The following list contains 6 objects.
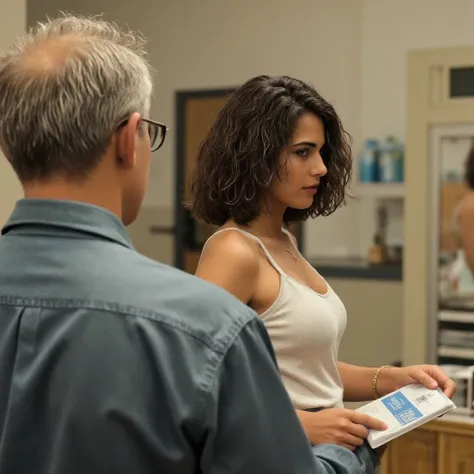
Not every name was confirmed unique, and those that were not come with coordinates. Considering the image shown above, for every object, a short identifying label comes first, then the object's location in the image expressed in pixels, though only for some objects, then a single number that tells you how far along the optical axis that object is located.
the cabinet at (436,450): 2.06
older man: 0.78
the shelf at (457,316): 3.27
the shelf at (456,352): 3.25
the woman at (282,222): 1.28
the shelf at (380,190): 4.04
